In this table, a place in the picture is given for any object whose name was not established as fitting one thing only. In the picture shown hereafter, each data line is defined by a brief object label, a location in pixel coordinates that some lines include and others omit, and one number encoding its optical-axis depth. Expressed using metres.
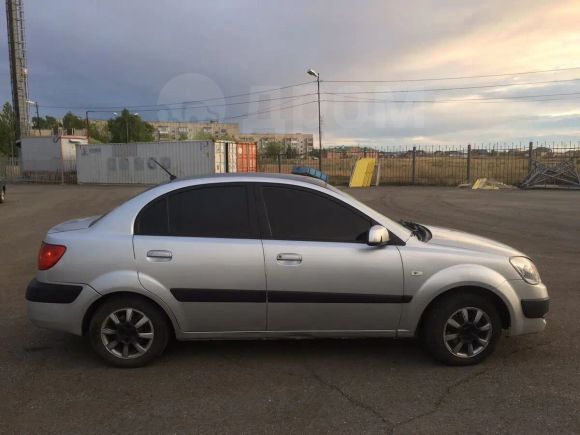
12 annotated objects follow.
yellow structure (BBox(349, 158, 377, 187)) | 28.50
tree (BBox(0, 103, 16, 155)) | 63.96
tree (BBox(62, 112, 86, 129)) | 98.19
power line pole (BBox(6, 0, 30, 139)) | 47.69
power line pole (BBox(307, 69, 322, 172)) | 31.54
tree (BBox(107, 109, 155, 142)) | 73.81
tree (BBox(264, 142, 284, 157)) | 78.82
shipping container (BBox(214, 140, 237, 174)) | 31.03
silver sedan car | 3.96
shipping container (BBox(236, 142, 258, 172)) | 32.53
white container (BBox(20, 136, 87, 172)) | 36.94
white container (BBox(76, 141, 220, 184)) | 31.20
